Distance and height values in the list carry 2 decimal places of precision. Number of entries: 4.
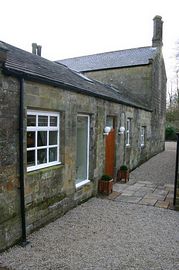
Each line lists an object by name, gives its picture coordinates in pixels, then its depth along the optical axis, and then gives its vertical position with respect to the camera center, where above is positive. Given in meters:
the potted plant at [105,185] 9.20 -2.27
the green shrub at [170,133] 36.00 -1.60
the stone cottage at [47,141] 4.97 -0.55
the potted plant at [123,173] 11.48 -2.32
